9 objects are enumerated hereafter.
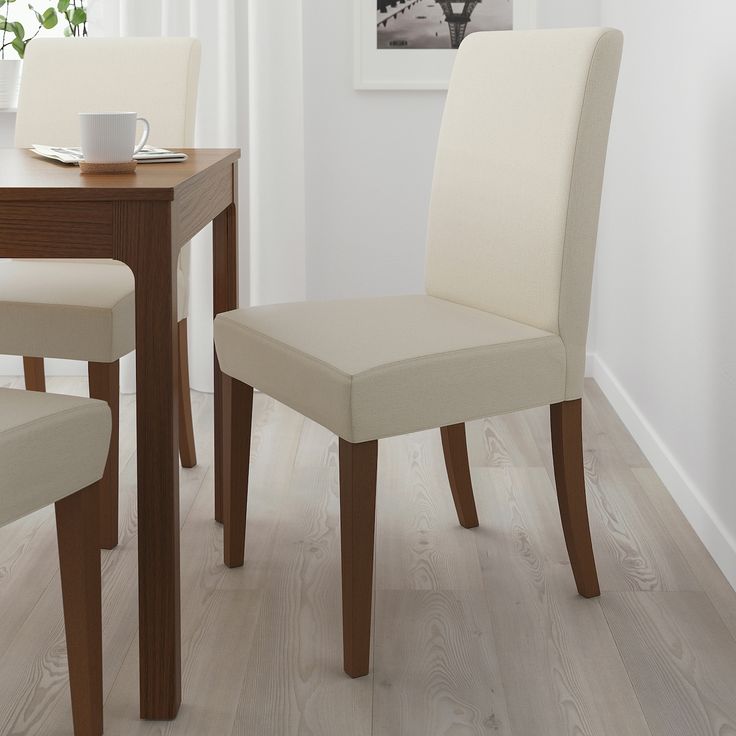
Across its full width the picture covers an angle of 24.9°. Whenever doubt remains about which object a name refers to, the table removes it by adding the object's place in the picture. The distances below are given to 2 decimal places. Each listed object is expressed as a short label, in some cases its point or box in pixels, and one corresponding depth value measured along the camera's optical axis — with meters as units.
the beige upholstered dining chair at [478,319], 2.51
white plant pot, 3.98
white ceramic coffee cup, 2.55
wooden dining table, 2.34
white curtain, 4.02
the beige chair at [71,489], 2.18
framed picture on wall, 4.12
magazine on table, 2.71
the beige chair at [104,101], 3.17
